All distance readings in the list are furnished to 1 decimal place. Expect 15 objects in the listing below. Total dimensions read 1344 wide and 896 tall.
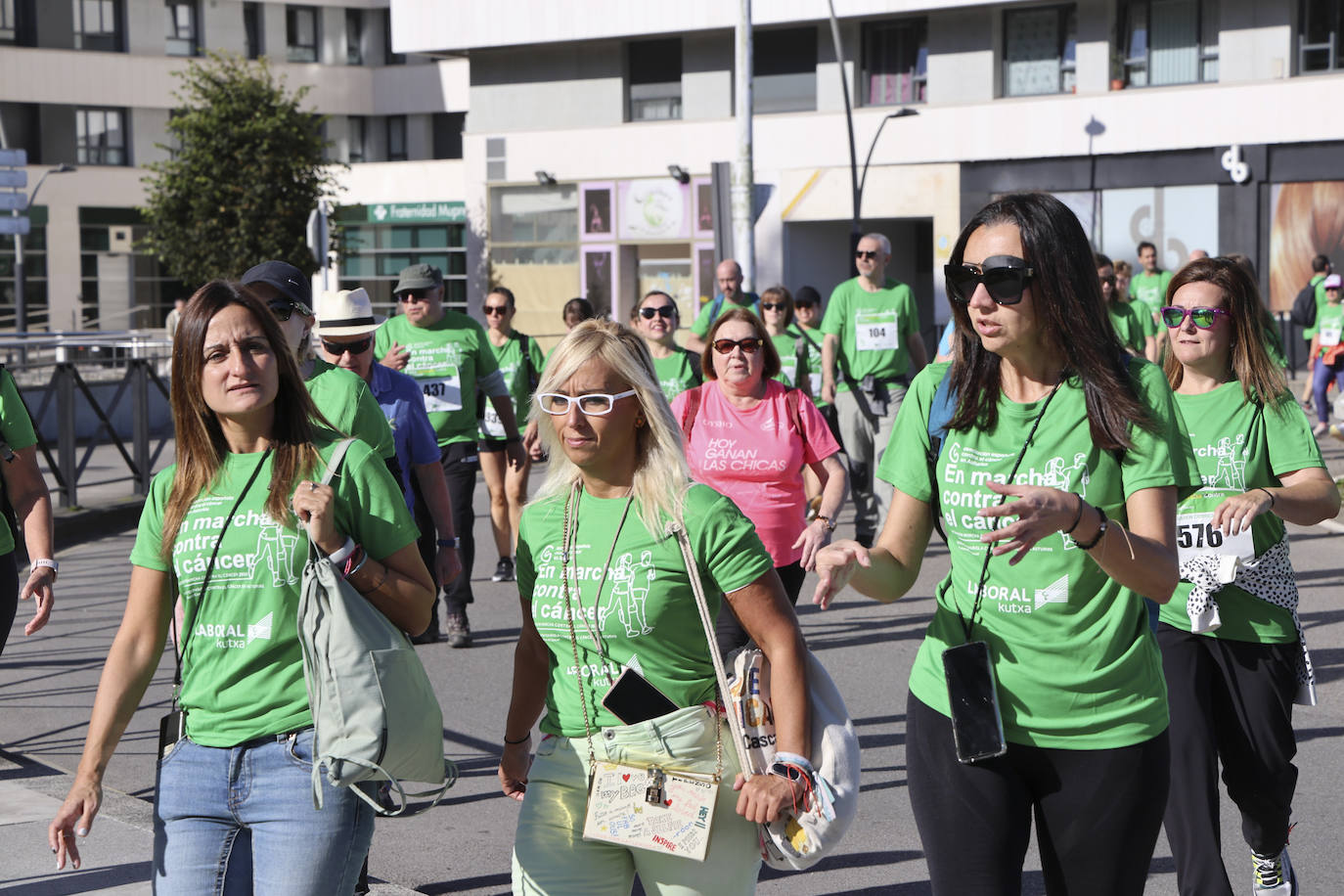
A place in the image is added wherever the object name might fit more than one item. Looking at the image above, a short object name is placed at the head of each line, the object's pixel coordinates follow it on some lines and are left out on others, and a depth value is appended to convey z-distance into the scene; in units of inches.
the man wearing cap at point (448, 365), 362.0
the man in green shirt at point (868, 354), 488.1
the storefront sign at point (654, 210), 1514.5
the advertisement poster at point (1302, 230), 1251.8
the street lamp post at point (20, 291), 1434.5
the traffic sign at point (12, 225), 665.3
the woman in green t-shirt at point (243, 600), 126.0
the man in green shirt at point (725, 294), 521.7
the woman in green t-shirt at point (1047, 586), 119.1
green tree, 1533.0
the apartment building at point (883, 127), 1278.3
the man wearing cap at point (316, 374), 195.2
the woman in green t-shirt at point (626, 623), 125.6
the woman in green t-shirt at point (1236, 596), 165.9
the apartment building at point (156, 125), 1850.4
